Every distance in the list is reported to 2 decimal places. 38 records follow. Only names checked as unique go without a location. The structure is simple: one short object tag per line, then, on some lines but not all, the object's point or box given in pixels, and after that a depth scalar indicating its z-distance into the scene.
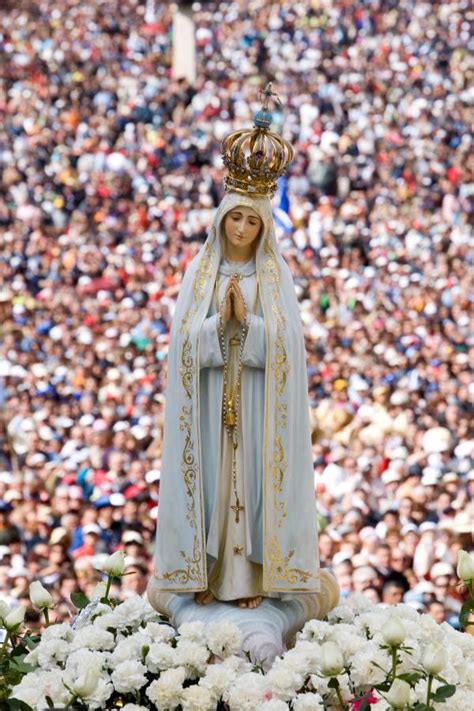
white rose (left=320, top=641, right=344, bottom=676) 10.62
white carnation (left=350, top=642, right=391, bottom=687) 11.70
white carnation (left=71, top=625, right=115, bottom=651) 12.66
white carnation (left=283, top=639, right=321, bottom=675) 11.92
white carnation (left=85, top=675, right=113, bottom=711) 11.10
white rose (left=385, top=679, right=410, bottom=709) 10.16
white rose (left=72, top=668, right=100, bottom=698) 10.37
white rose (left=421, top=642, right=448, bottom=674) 10.20
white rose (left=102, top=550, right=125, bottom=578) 13.54
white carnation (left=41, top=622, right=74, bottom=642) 12.77
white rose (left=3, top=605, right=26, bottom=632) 12.27
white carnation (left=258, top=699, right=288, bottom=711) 11.45
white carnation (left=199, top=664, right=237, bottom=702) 11.87
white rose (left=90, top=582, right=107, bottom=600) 14.13
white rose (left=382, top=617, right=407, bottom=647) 10.57
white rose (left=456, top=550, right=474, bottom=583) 12.09
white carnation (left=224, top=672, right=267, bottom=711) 11.71
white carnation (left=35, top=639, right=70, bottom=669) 12.51
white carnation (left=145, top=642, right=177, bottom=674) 12.06
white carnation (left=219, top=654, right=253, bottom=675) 12.36
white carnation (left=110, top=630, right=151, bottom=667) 12.16
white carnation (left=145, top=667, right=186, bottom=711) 11.73
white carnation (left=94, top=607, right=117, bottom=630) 13.09
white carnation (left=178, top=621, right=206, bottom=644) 12.45
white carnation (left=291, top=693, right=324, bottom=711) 11.47
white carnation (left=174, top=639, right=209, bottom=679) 12.11
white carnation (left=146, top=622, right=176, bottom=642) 12.62
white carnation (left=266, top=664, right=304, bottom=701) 11.73
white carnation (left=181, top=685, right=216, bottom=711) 11.74
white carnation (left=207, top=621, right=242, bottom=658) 12.53
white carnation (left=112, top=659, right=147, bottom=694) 11.80
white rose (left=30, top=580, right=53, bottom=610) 13.10
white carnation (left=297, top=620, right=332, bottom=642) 12.87
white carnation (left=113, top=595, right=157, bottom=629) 13.25
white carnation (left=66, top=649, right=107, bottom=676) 11.80
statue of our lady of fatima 13.99
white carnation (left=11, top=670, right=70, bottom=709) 11.70
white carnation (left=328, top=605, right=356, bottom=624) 14.41
